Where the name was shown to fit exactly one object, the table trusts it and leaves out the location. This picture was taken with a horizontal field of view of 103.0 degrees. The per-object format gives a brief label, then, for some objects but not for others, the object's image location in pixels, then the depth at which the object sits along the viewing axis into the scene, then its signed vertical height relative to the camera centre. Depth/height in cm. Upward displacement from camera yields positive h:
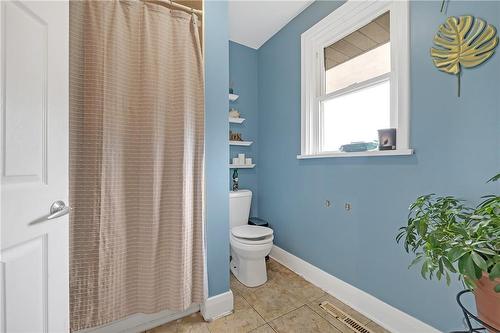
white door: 62 +0
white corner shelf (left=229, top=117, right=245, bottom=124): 230 +54
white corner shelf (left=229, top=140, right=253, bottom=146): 231 +27
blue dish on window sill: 146 +15
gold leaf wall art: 95 +62
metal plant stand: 65 -54
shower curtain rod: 124 +103
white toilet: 169 -74
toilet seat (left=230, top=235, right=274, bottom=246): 169 -65
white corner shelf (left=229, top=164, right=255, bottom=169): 233 +0
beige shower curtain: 108 +3
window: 128 +73
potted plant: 57 -26
